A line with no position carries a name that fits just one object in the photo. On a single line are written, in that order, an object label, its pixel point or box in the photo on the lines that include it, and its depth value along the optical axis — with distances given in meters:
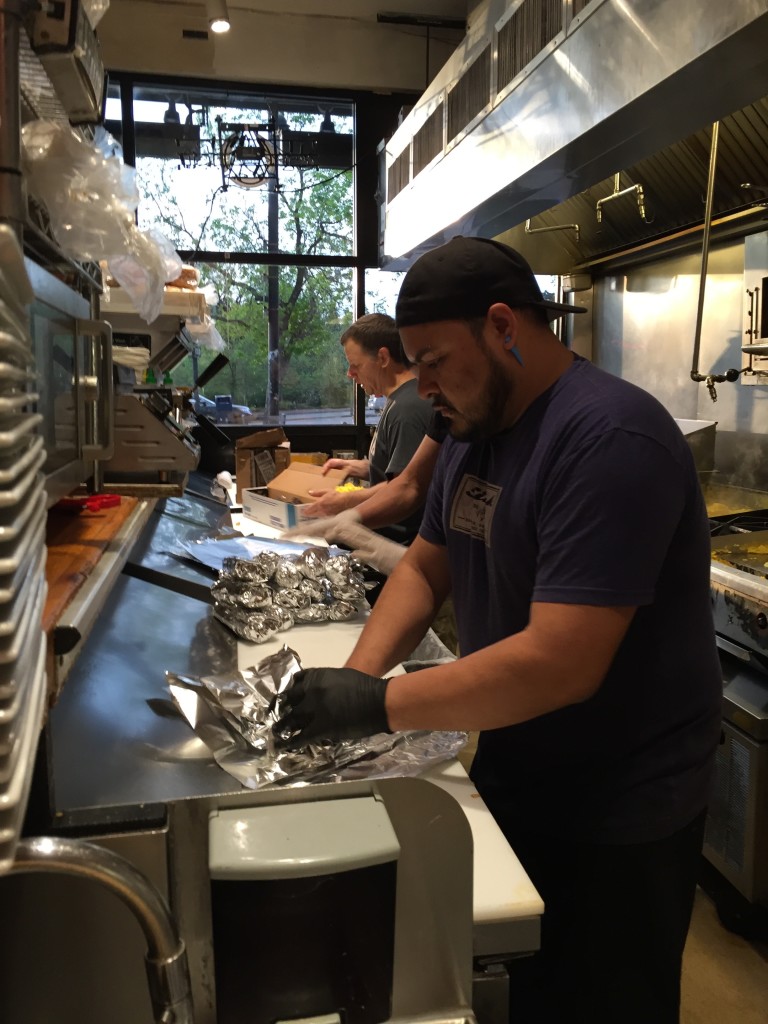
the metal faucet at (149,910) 0.60
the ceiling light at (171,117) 5.20
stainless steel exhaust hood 1.78
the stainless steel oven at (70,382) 0.93
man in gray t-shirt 2.77
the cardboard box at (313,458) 4.45
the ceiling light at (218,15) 3.61
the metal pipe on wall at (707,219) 2.49
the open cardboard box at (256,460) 3.93
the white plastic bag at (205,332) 3.51
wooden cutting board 1.01
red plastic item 1.69
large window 5.23
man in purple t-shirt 1.03
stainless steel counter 1.01
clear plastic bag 1.06
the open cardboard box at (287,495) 2.95
